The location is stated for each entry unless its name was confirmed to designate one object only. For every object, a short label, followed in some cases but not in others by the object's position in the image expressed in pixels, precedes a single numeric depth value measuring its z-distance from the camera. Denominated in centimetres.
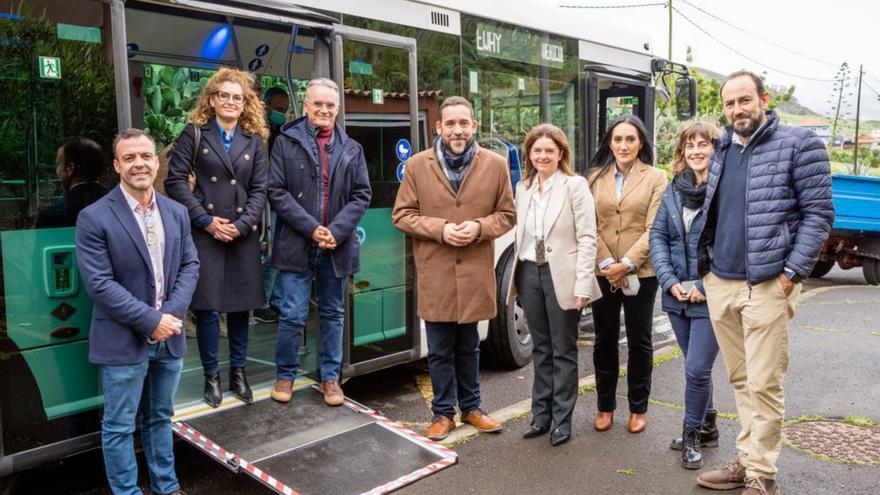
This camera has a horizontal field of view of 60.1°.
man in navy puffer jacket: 357
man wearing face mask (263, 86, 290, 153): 629
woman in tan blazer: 459
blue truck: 1093
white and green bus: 347
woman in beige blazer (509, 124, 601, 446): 447
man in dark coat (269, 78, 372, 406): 452
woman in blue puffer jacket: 423
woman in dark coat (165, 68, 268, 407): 427
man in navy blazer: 339
